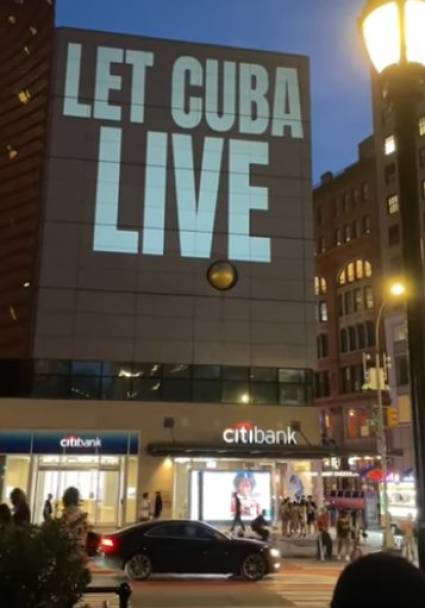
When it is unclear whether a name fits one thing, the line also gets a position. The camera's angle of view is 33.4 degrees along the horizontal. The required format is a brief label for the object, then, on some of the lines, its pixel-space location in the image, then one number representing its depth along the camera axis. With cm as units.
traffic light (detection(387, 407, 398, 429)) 3055
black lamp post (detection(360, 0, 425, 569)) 473
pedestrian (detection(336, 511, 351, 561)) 2544
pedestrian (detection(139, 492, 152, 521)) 3195
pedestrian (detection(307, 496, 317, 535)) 3372
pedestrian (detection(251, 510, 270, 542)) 2558
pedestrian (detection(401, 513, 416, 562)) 2225
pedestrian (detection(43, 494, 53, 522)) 2685
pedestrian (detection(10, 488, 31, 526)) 1195
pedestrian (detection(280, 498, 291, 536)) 3303
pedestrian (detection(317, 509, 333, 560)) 2558
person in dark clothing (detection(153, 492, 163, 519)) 3238
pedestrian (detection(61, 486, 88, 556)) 1147
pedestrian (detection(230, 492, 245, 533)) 3091
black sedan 1856
